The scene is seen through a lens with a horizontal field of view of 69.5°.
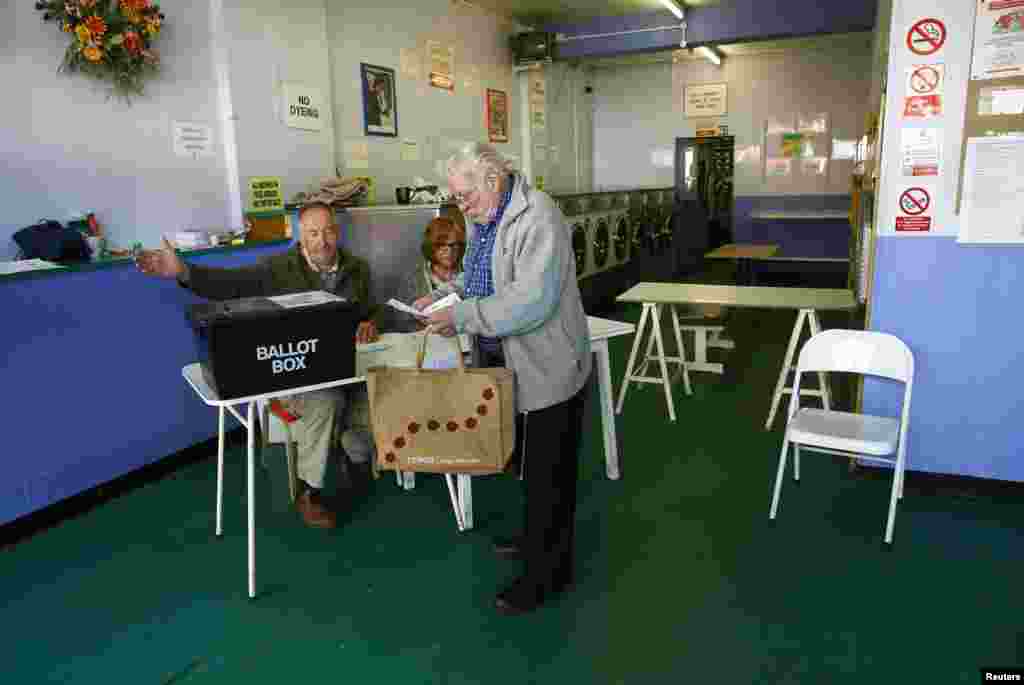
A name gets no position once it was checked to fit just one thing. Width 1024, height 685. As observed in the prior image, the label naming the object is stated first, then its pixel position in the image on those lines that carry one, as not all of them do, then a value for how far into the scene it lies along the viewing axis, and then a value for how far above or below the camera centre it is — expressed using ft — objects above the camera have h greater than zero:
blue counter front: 10.52 -2.79
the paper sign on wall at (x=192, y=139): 13.73 +1.08
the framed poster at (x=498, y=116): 25.52 +2.58
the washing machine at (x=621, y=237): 26.66 -1.75
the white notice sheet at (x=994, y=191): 10.05 -0.14
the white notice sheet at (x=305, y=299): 8.24 -1.18
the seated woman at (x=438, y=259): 11.91 -1.06
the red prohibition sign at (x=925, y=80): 10.24 +1.40
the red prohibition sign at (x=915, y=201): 10.66 -0.26
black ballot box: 7.74 -1.57
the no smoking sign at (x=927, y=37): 10.13 +1.96
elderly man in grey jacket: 7.30 -1.31
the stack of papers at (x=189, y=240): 13.17 -0.75
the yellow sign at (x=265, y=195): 15.10 +0.02
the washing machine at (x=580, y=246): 23.19 -1.78
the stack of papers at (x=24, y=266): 10.21 -0.91
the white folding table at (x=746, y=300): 13.37 -2.19
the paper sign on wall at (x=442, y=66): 22.18 +3.80
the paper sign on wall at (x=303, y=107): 16.02 +1.92
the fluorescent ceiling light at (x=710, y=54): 32.58 +5.84
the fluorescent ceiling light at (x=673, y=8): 23.08 +5.60
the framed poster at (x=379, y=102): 19.21 +2.38
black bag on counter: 11.01 -0.63
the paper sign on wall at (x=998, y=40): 9.75 +1.84
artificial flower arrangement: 11.36 +2.52
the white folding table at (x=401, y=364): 8.53 -2.26
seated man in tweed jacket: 10.24 -1.30
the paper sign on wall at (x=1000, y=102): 9.86 +1.05
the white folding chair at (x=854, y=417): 9.64 -3.27
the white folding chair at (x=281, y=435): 10.87 -3.52
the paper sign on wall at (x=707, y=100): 35.32 +4.09
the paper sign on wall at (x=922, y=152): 10.44 +0.43
